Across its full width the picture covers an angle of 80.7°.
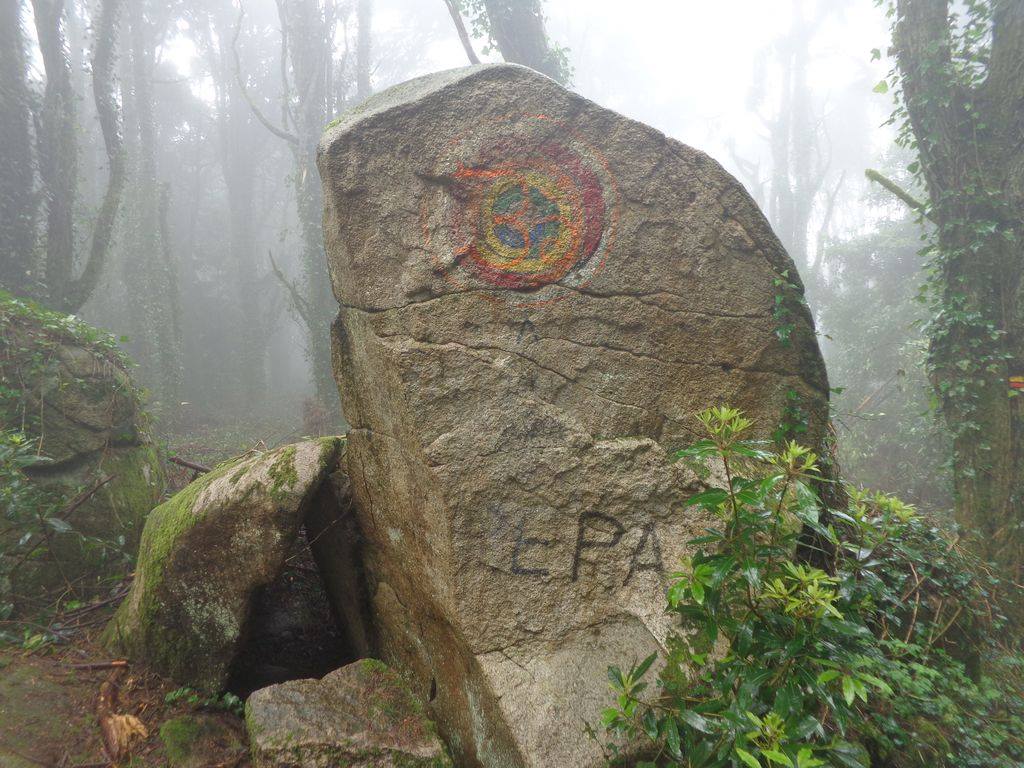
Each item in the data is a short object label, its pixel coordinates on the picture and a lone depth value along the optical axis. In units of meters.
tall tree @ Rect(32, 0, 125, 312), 7.98
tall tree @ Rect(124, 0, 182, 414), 13.49
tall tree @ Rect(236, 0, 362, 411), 11.25
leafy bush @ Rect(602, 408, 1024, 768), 1.90
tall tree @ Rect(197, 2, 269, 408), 17.94
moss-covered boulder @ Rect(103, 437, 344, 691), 3.24
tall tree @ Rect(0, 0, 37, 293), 7.51
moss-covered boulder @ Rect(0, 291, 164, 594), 4.29
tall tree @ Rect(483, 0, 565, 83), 8.59
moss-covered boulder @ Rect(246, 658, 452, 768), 2.57
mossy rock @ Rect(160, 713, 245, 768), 2.81
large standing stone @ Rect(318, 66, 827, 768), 2.72
